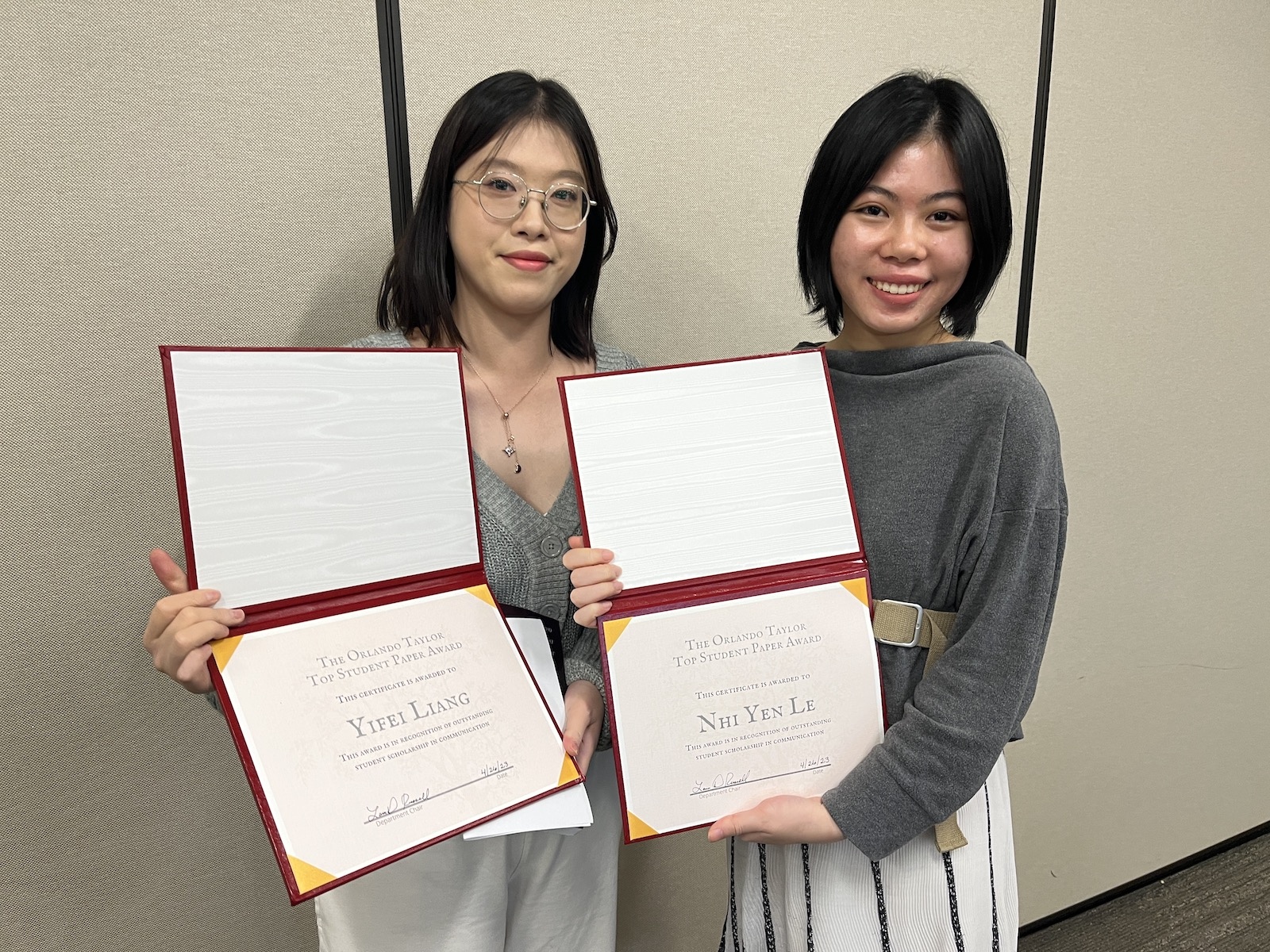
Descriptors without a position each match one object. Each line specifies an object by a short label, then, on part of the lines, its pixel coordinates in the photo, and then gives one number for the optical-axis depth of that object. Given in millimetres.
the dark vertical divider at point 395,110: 1171
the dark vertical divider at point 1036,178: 1641
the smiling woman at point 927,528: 814
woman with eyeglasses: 967
